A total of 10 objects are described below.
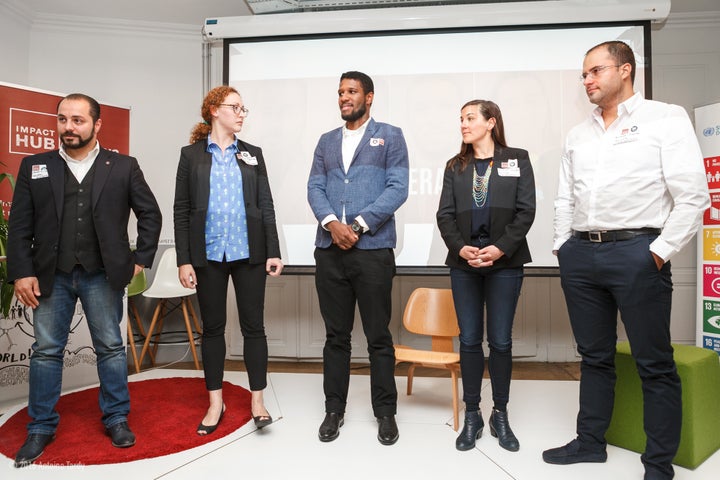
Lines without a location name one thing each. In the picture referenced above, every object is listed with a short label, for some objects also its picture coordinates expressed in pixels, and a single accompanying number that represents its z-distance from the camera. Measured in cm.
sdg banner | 302
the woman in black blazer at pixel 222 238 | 207
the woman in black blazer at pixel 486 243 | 196
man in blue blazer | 202
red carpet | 192
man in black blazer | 192
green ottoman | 181
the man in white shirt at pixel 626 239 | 162
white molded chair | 345
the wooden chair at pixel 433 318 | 258
